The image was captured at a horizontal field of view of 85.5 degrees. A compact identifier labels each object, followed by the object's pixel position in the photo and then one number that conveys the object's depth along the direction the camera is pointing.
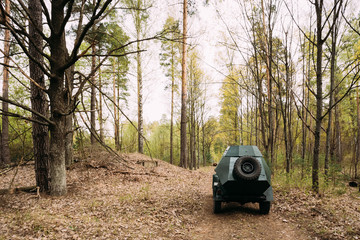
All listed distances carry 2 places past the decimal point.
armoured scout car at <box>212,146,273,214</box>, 4.62
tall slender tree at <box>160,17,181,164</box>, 17.52
